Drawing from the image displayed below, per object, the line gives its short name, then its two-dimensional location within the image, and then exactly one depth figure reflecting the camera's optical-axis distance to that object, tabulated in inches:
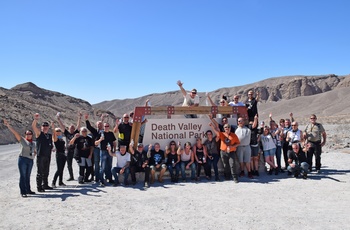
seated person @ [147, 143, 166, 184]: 360.4
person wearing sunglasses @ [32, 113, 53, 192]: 315.5
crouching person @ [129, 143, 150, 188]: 353.7
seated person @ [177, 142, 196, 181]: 367.2
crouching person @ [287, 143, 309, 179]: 366.8
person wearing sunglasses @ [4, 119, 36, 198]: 299.9
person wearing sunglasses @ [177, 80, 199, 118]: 406.5
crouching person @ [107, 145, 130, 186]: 348.6
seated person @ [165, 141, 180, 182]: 365.4
